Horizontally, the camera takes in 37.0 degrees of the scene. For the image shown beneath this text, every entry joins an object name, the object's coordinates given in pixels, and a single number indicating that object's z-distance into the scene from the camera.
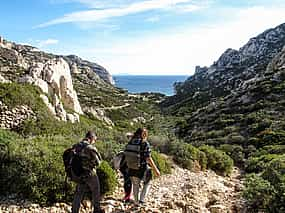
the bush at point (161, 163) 12.93
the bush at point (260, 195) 9.72
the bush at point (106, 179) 9.62
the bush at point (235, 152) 19.33
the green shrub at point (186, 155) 15.00
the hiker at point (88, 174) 7.50
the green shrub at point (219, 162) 16.11
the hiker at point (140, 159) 8.41
